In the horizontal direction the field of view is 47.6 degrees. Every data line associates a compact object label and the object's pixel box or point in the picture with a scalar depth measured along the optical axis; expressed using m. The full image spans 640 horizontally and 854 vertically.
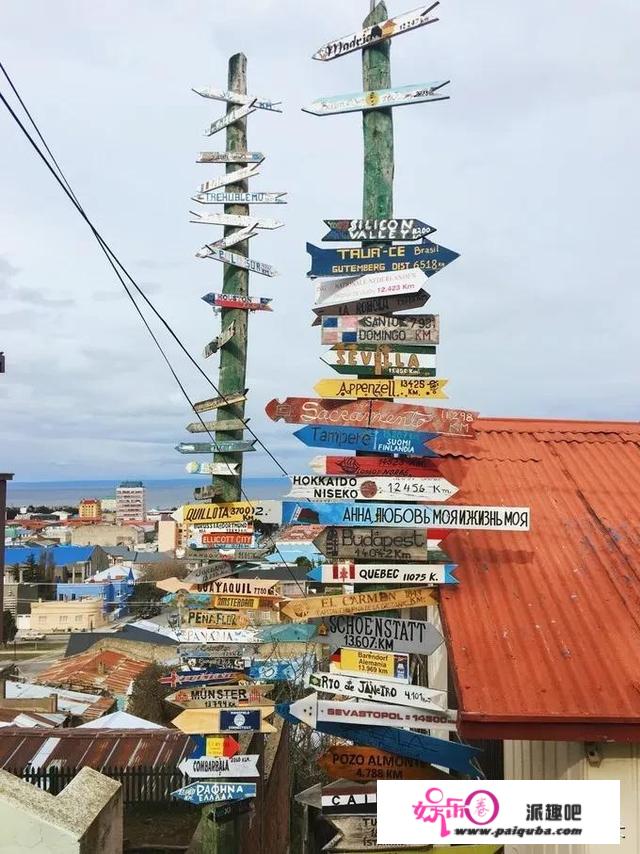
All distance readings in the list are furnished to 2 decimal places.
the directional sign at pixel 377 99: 6.11
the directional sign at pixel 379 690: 5.70
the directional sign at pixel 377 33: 6.05
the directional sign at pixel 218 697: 7.48
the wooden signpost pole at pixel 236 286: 8.95
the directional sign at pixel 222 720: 7.44
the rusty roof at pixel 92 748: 14.98
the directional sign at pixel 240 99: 8.91
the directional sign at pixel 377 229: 6.12
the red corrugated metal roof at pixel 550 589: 4.86
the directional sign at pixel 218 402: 8.68
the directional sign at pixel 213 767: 7.54
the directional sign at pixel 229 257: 8.83
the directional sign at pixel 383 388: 6.14
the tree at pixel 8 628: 54.84
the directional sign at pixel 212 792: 7.52
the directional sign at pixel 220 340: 8.99
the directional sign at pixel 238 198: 8.84
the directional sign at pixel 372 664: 5.80
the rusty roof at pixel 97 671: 30.14
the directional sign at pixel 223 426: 8.65
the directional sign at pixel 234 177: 8.88
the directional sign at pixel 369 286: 6.05
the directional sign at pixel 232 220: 8.81
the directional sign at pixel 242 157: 8.91
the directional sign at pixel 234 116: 8.92
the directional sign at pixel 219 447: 8.55
